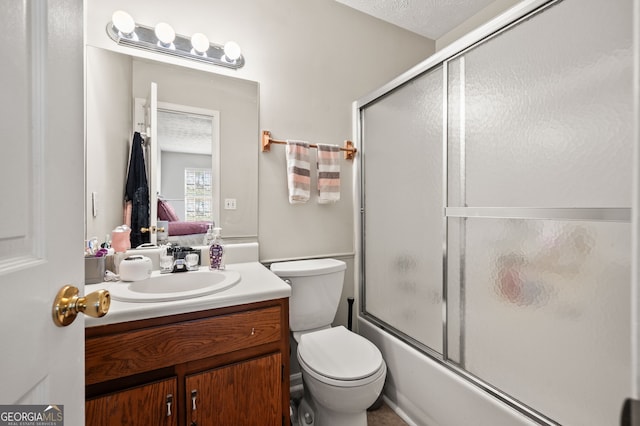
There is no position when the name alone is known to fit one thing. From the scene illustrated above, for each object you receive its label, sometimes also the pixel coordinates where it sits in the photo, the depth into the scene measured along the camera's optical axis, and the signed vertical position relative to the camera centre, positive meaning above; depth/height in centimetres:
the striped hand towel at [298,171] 171 +24
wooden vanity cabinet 89 -58
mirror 132 +36
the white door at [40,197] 36 +2
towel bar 167 +42
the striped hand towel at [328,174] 181 +23
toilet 119 -71
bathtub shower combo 83 -1
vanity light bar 138 +87
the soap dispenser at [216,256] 144 -24
